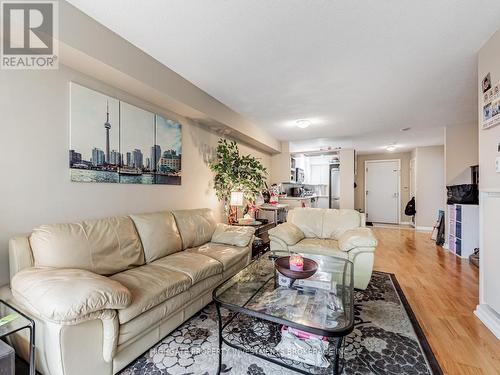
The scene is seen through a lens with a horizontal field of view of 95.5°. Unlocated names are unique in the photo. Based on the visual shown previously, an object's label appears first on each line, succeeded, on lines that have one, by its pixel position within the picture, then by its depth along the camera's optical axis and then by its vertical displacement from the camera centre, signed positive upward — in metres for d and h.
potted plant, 3.53 +0.20
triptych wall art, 1.89 +0.43
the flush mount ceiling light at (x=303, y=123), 3.86 +1.09
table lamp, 3.53 -0.19
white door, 7.07 -0.13
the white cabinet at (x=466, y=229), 3.61 -0.68
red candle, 1.72 -0.59
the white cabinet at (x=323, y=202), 7.14 -0.49
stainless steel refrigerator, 6.76 +0.02
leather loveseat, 2.39 -0.61
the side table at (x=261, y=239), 3.53 -0.90
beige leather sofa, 1.12 -0.66
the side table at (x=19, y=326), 1.09 -0.69
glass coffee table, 1.26 -0.77
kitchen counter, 5.41 -0.28
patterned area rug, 1.40 -1.13
